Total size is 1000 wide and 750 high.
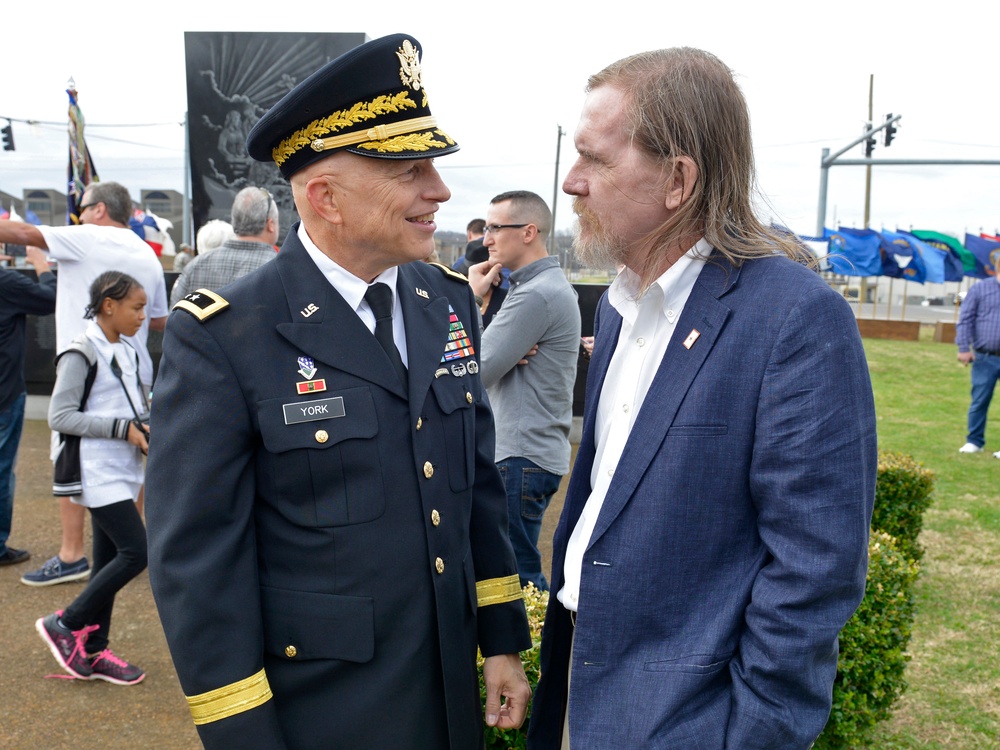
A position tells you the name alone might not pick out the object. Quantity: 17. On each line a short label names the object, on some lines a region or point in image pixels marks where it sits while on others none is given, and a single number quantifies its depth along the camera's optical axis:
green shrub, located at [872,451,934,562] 5.54
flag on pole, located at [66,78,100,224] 8.34
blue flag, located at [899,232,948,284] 23.58
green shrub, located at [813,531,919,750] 3.13
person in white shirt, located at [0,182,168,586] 5.00
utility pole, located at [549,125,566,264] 32.59
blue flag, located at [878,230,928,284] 22.80
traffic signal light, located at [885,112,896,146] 21.89
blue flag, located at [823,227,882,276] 21.98
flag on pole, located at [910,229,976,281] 24.86
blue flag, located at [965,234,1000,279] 23.94
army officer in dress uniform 1.71
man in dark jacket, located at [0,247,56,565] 5.25
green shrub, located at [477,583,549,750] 2.41
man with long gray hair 1.46
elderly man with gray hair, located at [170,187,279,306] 5.23
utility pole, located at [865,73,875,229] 39.42
